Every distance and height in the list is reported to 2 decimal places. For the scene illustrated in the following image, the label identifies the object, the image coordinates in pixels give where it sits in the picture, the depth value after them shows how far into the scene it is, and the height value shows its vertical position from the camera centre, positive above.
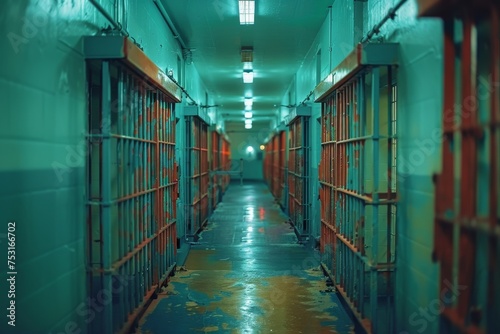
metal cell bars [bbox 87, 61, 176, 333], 3.85 -0.33
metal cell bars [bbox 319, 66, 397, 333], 4.04 -0.35
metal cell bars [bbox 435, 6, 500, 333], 2.13 -0.10
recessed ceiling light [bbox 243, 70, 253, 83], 10.96 +2.13
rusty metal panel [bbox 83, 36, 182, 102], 3.74 +0.95
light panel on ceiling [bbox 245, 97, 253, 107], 17.65 +2.45
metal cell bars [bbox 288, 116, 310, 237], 9.48 -0.29
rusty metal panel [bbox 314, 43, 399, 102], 3.91 +0.92
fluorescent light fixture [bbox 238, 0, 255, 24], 6.88 +2.40
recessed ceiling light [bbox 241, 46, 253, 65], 9.62 +2.32
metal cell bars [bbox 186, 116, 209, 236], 9.47 -0.25
